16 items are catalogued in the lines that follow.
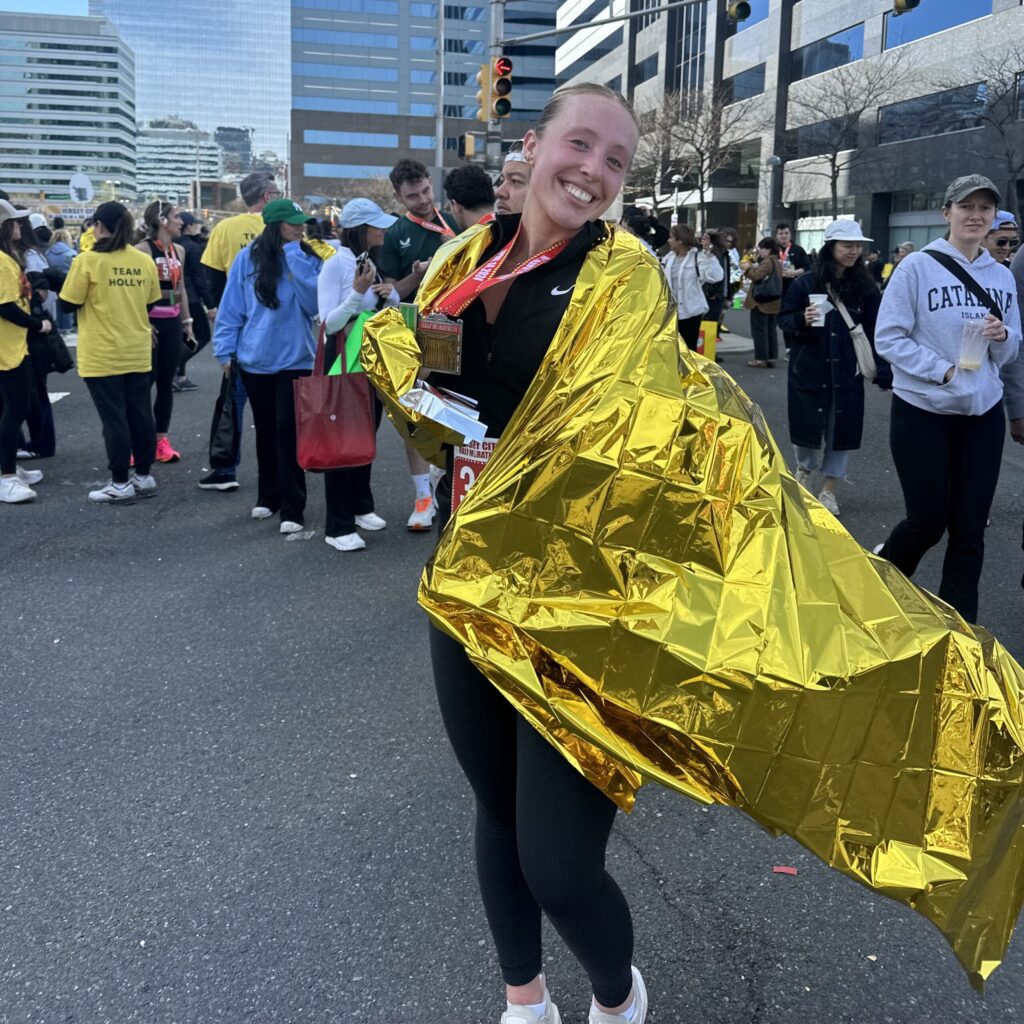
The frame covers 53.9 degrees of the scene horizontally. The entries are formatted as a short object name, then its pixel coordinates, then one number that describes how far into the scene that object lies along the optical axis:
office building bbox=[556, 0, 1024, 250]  32.91
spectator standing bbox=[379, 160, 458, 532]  6.19
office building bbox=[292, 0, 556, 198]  123.75
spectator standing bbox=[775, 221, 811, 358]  15.85
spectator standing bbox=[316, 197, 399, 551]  5.39
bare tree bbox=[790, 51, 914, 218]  37.22
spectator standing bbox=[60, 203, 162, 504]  6.76
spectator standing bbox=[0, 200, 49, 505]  6.78
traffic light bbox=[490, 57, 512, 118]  17.23
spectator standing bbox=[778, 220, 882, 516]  6.42
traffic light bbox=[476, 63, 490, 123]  18.30
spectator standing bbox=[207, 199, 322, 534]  6.13
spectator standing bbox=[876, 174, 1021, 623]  4.23
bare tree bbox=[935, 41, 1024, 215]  28.89
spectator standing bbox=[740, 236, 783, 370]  13.13
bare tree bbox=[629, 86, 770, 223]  39.66
